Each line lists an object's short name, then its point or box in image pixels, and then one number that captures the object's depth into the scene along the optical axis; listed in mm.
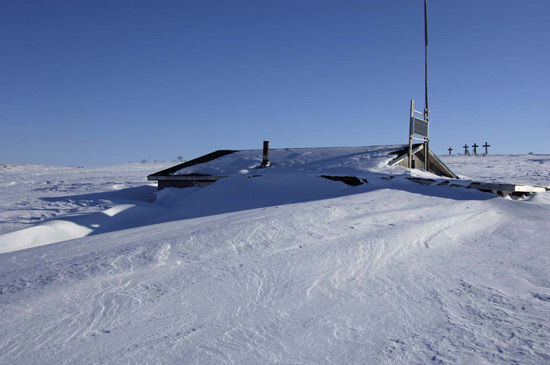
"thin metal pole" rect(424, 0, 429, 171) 13344
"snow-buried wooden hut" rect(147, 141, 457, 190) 12711
